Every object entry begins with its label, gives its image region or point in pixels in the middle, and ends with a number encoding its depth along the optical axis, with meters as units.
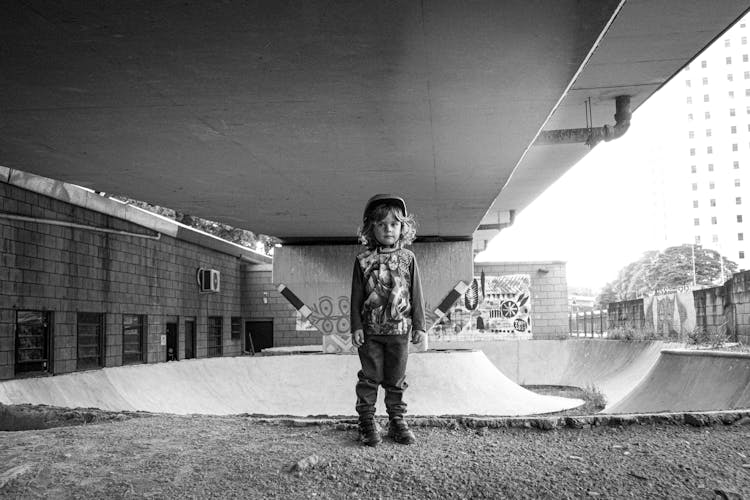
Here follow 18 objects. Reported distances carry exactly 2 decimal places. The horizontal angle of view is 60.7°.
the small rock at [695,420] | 5.06
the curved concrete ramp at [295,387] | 12.43
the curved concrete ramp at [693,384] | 8.42
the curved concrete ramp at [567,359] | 19.47
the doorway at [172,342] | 19.47
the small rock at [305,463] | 3.81
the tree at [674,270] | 66.31
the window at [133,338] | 16.33
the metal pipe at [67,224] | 11.52
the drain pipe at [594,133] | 11.37
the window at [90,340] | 14.12
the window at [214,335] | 22.87
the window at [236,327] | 25.77
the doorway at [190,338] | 20.58
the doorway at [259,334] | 27.03
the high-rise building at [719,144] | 105.62
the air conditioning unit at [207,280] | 21.31
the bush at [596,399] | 15.73
